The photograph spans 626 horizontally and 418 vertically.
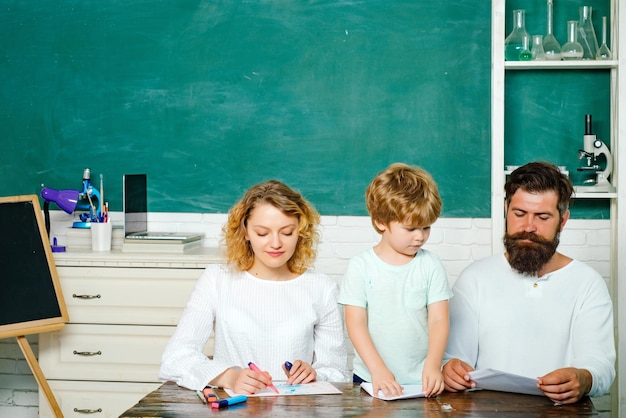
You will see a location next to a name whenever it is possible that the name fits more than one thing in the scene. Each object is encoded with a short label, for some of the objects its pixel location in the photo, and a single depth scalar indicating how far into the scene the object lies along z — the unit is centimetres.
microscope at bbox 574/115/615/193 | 361
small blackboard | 343
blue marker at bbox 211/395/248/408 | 193
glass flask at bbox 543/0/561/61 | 362
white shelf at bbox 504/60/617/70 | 355
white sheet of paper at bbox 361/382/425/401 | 201
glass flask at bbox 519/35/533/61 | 361
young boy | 216
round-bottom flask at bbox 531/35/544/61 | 362
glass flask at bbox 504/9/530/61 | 361
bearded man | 248
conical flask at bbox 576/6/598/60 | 363
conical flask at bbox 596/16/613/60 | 361
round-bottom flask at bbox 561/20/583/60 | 360
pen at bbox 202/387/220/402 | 197
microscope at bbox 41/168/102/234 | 383
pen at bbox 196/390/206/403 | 199
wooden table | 188
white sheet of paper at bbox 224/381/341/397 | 205
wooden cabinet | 355
